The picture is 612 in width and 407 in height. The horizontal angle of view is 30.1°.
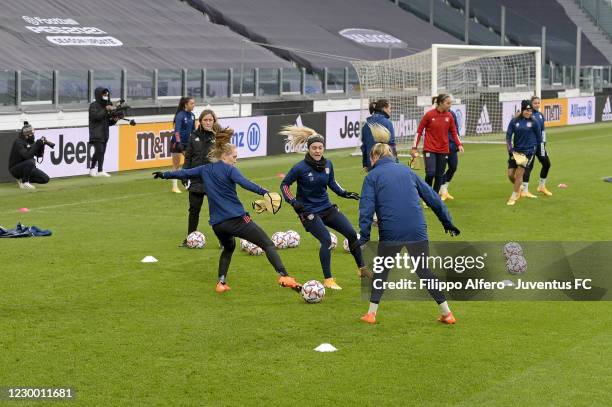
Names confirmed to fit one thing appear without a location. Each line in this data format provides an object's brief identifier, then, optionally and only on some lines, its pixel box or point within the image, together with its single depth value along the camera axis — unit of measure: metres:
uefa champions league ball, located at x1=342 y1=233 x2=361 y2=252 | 18.30
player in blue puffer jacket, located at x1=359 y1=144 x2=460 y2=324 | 12.64
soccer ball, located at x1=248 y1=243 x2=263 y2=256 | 17.80
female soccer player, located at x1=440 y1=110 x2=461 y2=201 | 23.52
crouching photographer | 26.77
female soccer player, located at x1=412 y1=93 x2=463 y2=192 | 22.69
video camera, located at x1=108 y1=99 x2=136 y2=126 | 29.05
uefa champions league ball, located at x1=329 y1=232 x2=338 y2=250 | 17.95
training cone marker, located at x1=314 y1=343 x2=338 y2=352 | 11.92
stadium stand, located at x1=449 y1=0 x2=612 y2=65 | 77.81
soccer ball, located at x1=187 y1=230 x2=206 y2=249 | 18.56
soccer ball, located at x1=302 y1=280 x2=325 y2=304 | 14.22
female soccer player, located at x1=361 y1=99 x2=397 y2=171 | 20.48
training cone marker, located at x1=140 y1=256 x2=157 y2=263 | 17.28
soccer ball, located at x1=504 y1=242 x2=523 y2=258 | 16.02
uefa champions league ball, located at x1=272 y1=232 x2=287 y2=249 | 18.42
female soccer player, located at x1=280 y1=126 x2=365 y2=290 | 14.66
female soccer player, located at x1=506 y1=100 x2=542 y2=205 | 23.78
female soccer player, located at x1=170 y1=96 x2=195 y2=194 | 24.47
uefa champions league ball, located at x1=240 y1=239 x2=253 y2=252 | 17.93
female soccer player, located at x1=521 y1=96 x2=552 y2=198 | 24.22
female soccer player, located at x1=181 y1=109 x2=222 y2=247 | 18.45
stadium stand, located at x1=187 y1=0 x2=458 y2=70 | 57.22
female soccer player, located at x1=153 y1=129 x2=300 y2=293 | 14.38
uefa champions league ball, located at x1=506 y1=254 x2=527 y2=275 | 15.82
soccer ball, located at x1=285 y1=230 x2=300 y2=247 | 18.50
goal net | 39.66
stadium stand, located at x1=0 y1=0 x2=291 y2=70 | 43.75
